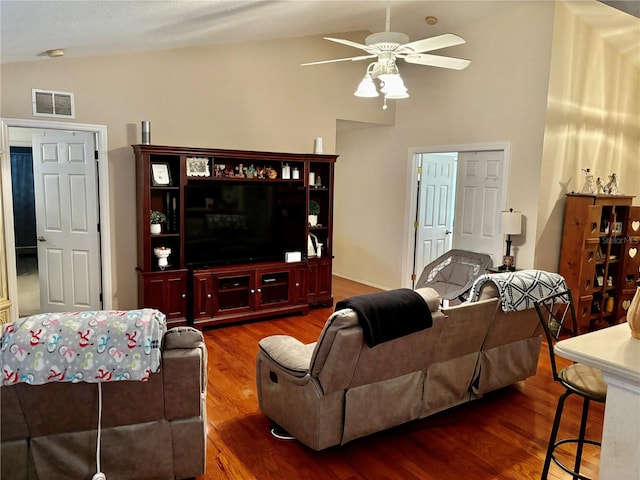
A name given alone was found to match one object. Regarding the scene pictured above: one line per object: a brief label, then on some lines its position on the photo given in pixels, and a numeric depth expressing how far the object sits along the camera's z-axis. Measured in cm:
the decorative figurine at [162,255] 471
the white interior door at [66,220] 472
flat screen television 488
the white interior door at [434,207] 634
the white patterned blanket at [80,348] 189
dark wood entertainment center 470
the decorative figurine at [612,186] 517
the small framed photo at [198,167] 483
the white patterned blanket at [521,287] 304
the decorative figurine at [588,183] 523
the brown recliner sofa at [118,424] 201
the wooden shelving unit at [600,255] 488
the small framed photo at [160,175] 466
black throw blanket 244
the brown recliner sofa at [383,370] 249
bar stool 201
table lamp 489
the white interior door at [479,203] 537
